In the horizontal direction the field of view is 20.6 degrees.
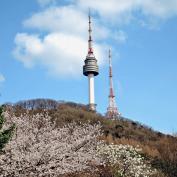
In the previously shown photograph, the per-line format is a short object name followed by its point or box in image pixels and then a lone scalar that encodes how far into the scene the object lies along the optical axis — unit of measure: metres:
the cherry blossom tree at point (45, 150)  23.31
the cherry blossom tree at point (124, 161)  29.63
